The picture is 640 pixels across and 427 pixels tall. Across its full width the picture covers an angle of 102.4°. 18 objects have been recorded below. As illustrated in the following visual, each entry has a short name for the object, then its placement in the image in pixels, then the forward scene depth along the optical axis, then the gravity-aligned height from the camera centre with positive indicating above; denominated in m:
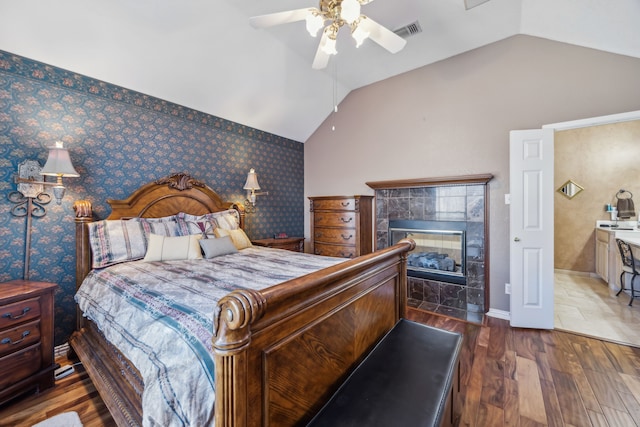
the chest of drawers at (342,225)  3.85 -0.19
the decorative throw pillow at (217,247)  2.60 -0.35
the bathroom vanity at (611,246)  3.67 -0.51
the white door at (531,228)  2.73 -0.15
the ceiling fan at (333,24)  1.76 +1.35
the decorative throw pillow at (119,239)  2.28 -0.25
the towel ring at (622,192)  4.33 +0.37
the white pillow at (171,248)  2.43 -0.35
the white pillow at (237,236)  2.99 -0.29
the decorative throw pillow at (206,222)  2.88 -0.11
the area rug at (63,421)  1.55 -1.28
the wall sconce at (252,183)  3.69 +0.43
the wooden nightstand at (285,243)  3.83 -0.46
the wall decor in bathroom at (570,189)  4.80 +0.47
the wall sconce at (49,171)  2.09 +0.34
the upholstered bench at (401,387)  1.01 -0.81
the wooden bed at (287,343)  0.75 -0.55
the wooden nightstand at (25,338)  1.70 -0.88
